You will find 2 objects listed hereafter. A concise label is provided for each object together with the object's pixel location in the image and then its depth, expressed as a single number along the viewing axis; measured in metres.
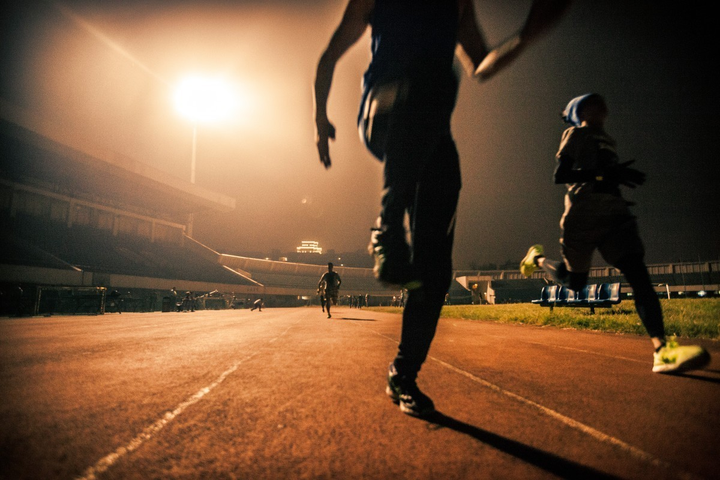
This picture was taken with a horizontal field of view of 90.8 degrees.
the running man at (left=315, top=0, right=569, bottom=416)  1.60
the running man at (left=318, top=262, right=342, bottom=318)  13.75
